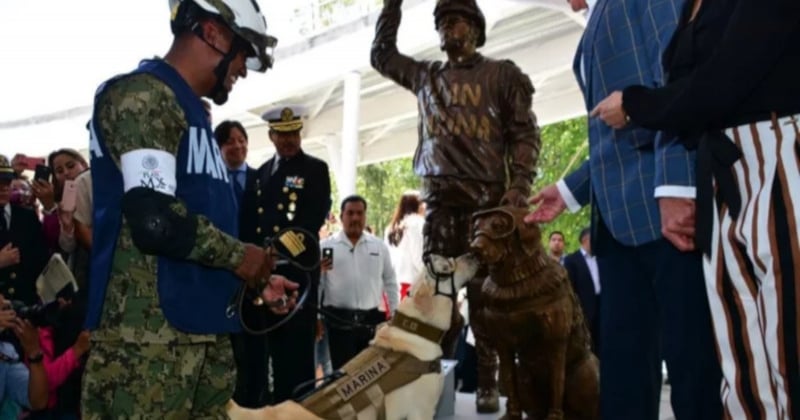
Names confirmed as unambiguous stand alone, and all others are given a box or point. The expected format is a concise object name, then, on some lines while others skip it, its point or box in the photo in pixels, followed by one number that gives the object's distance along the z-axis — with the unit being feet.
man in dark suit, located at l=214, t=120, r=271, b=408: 14.23
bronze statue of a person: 12.12
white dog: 9.09
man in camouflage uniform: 6.33
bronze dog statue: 10.44
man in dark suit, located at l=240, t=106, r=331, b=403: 14.39
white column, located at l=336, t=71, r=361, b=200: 36.17
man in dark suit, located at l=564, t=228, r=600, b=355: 21.66
